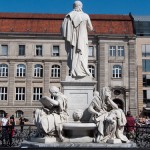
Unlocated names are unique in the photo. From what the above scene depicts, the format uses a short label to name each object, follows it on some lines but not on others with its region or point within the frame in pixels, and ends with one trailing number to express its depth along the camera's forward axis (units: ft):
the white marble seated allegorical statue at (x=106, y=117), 29.04
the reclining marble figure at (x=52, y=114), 28.96
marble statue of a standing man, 34.14
